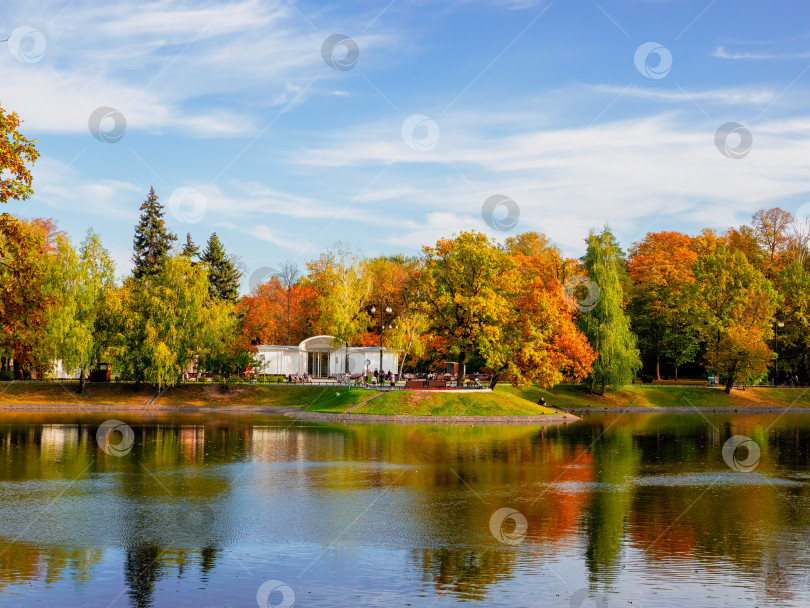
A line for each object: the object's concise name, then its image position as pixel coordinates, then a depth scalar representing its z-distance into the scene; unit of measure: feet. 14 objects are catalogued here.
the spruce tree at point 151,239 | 307.37
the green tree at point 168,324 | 211.41
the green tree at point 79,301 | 206.08
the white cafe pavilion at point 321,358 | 258.98
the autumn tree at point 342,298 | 265.95
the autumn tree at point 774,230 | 304.50
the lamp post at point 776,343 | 274.24
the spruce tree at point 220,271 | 331.98
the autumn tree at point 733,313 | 251.19
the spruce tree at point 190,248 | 333.21
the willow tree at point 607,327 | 236.02
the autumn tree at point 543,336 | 205.26
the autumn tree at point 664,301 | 273.33
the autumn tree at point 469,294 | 193.67
